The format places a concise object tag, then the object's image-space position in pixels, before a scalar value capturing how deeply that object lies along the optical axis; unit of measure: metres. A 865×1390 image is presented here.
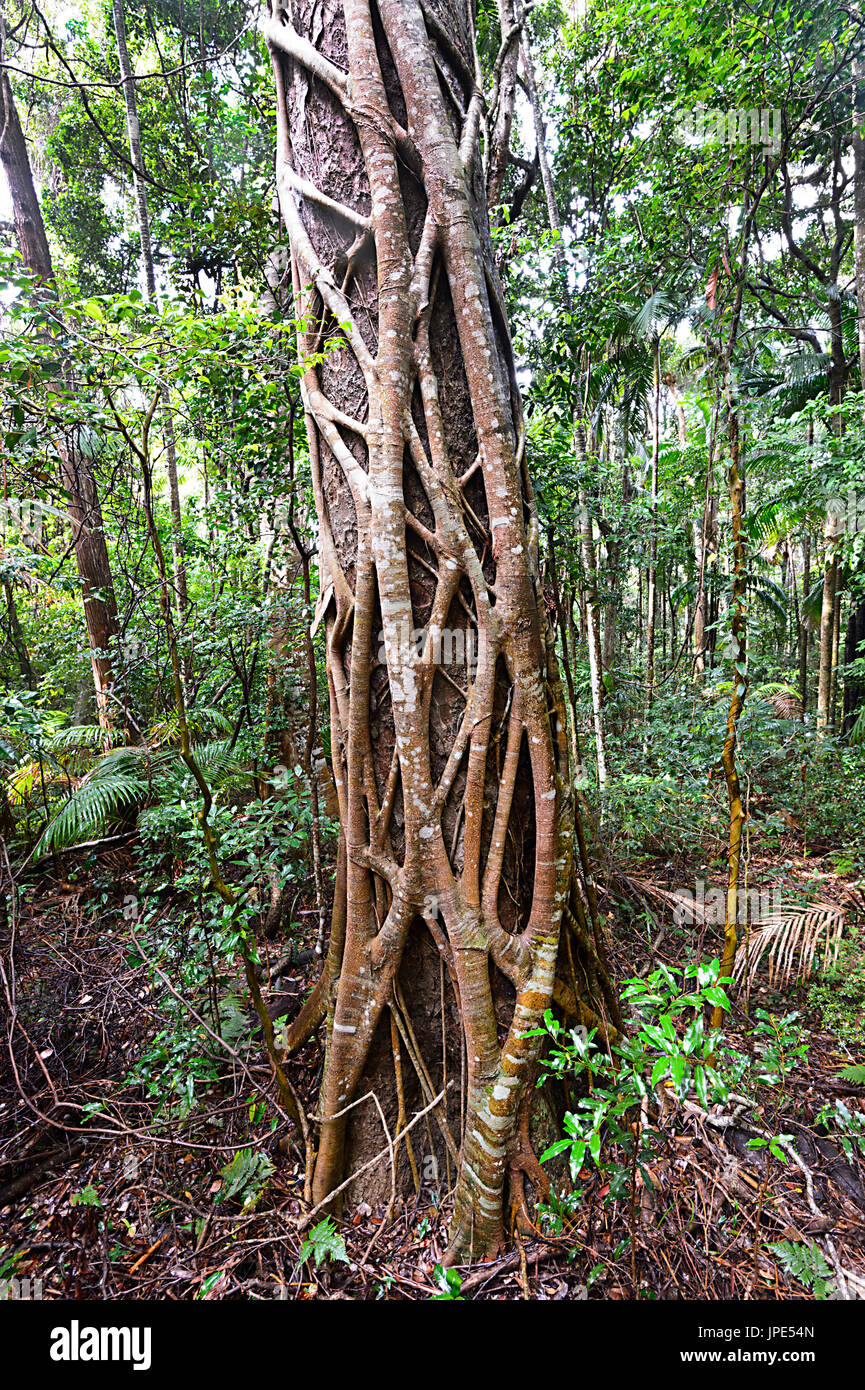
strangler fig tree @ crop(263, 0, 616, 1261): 1.87
